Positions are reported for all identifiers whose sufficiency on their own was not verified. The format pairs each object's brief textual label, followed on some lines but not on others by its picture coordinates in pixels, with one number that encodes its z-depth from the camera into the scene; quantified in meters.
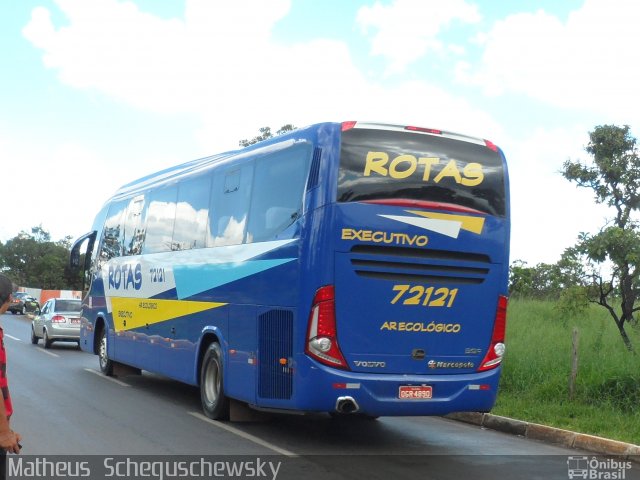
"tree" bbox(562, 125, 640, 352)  13.92
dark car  47.14
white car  23.39
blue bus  9.02
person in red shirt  4.12
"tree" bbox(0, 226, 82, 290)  93.19
